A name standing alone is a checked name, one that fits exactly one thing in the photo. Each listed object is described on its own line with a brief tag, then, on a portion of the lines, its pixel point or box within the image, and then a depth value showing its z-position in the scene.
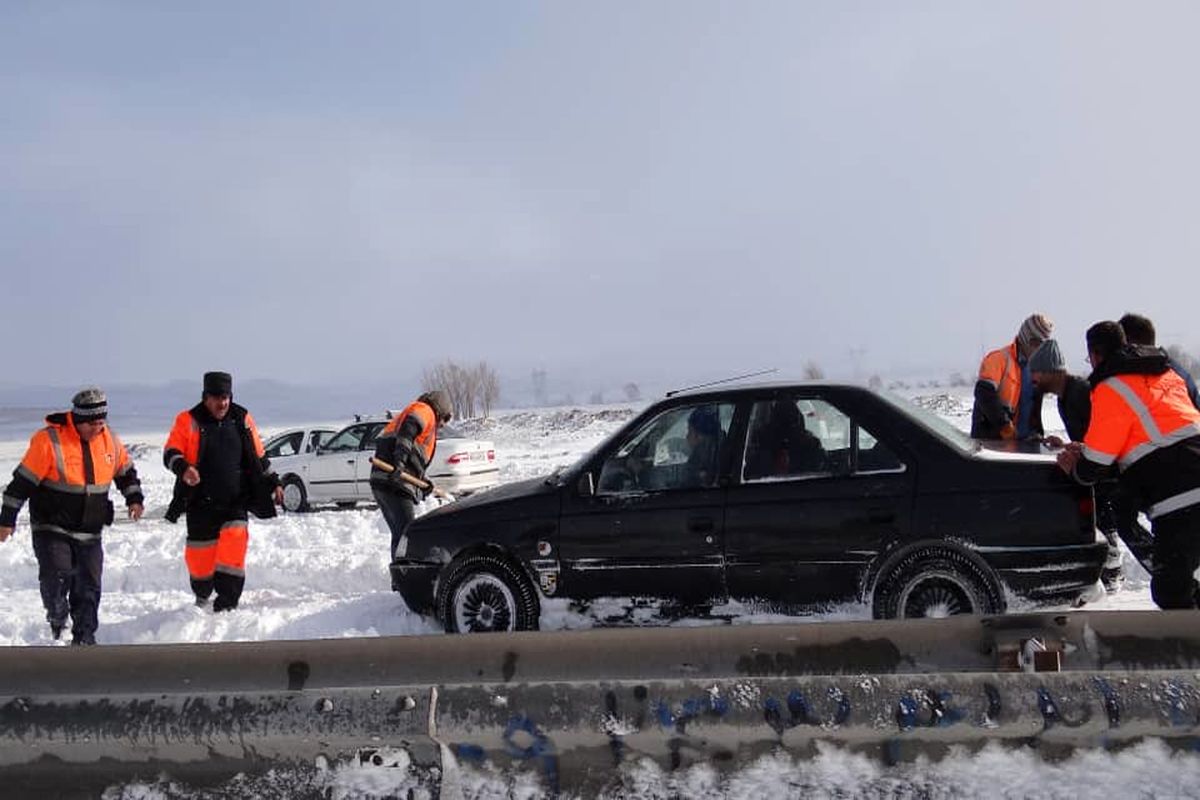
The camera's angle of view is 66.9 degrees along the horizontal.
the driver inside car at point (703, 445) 5.40
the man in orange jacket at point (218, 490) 6.88
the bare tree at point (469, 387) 83.56
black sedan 4.85
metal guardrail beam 2.41
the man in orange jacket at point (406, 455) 7.90
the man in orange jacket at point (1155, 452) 4.51
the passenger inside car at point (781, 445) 5.27
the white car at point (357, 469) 15.21
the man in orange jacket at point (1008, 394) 6.72
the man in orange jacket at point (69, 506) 6.04
